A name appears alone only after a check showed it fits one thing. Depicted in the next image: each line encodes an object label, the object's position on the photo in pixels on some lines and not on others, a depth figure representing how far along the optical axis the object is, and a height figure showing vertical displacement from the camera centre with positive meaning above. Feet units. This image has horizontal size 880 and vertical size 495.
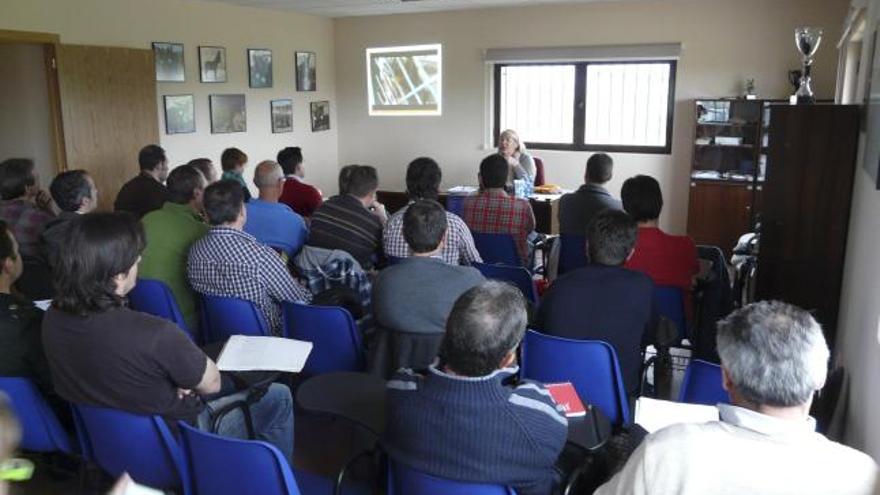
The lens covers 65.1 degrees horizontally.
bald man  13.17 -1.82
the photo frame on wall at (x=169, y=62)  22.47 +2.20
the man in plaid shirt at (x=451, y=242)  12.34 -1.99
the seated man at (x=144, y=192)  16.55 -1.50
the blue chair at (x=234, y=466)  5.24 -2.62
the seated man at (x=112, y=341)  6.44 -1.98
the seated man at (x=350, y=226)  12.89 -1.78
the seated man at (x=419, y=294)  8.39 -1.98
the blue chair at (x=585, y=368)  7.91 -2.75
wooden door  19.77 +0.56
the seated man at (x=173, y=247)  11.33 -1.92
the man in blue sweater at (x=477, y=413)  5.28 -2.20
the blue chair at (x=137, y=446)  6.30 -2.94
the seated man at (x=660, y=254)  11.43 -2.01
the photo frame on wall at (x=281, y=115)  27.40 +0.58
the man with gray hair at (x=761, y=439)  4.19 -1.90
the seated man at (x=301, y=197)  17.93 -1.72
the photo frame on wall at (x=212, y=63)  24.00 +2.29
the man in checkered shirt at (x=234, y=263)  10.09 -1.95
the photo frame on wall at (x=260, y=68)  26.09 +2.33
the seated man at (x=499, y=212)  14.82 -1.72
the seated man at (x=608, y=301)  8.66 -2.11
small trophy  15.03 +2.02
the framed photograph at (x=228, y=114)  24.76 +0.57
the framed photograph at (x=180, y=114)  22.97 +0.51
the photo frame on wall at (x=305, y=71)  28.37 +2.41
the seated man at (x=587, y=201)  15.12 -1.53
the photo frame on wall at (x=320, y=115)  29.55 +0.64
